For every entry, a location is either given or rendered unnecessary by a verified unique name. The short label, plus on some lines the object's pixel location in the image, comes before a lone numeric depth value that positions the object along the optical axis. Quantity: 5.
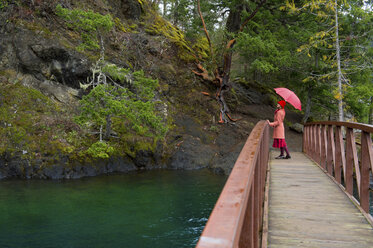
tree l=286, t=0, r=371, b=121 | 13.55
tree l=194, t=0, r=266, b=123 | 15.32
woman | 8.18
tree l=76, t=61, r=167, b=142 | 9.80
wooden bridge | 1.21
